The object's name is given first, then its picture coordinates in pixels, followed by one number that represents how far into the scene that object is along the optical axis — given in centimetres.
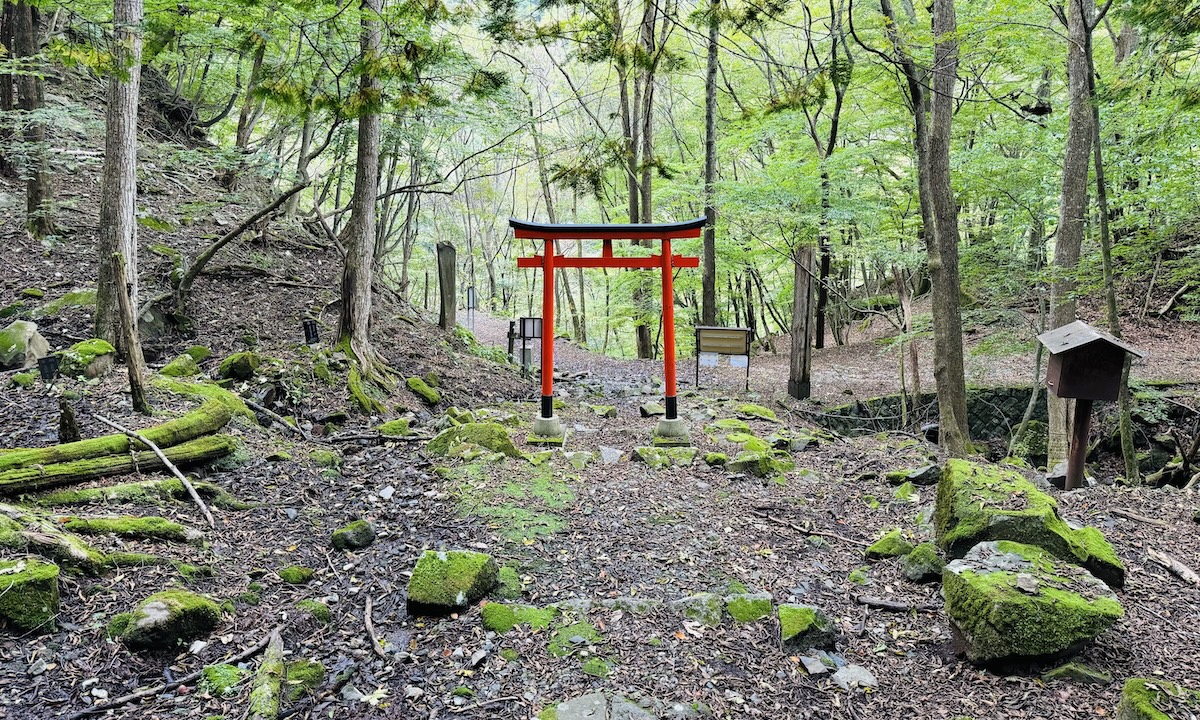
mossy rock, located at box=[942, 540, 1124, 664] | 278
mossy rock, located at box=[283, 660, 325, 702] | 279
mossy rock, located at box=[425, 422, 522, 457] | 617
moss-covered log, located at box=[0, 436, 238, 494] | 373
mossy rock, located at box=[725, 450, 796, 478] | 614
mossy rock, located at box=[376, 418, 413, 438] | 662
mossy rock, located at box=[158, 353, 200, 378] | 627
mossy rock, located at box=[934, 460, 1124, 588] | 349
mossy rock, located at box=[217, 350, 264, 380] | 668
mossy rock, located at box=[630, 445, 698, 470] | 637
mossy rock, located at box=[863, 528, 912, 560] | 420
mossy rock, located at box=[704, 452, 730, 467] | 634
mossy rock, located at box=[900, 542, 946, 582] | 379
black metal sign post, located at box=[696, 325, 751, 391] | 1041
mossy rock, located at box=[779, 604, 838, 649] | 317
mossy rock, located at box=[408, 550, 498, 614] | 344
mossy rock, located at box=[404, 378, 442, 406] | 828
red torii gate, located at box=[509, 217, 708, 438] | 713
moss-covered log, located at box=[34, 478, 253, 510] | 383
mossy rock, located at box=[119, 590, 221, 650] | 288
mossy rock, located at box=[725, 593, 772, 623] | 344
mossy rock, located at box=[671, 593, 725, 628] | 341
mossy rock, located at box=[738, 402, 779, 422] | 878
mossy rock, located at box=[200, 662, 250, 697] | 269
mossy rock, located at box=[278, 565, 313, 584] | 371
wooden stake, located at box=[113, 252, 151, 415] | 495
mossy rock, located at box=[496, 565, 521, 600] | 371
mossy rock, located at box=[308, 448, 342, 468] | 566
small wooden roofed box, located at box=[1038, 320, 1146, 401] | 464
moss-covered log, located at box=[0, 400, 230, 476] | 386
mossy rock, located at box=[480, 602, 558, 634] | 334
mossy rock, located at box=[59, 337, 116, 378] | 561
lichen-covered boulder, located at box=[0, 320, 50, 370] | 584
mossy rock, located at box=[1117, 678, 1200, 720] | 239
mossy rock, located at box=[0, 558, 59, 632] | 277
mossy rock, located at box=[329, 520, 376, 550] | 421
